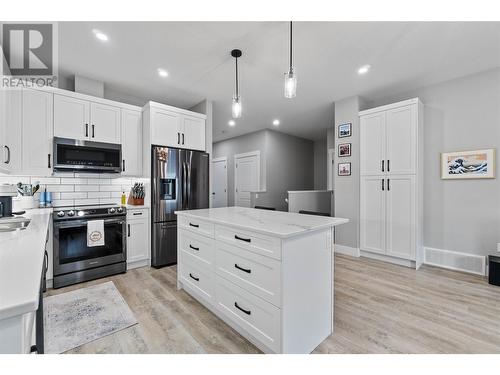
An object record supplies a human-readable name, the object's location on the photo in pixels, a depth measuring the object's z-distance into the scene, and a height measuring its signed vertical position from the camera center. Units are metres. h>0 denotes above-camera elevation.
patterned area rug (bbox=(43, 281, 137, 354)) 1.74 -1.13
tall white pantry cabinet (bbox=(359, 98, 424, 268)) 3.24 +0.08
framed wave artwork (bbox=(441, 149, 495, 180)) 2.94 +0.30
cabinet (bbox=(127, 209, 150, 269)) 3.16 -0.70
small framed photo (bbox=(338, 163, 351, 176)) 3.95 +0.32
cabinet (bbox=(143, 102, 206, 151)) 3.30 +0.93
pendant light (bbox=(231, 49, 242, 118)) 2.33 +0.85
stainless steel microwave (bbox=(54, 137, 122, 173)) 2.77 +0.41
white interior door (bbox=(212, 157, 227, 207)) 7.14 +0.18
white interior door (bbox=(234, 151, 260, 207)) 6.12 +0.33
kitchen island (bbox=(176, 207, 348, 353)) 1.43 -0.63
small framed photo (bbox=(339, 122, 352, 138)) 3.92 +0.99
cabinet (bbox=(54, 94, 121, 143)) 2.82 +0.89
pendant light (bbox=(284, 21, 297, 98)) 1.88 +0.86
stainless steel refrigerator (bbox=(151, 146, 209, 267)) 3.29 -0.07
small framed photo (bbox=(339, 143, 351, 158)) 3.95 +0.66
